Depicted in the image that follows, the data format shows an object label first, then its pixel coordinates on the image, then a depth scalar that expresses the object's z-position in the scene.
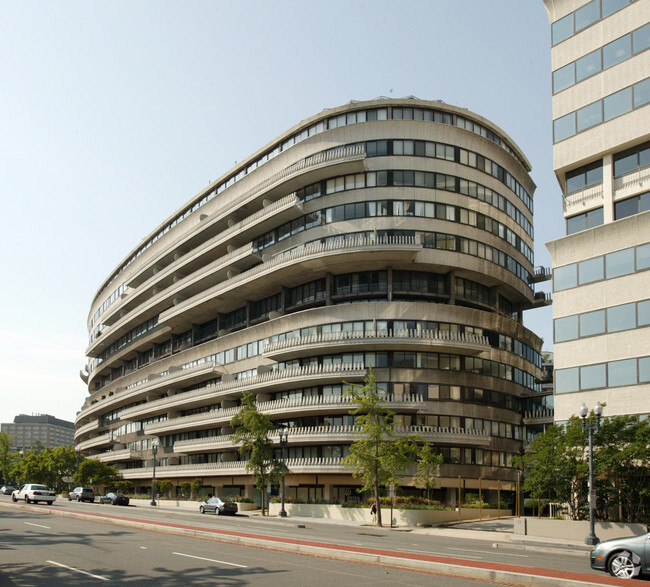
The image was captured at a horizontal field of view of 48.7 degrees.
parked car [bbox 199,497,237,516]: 52.62
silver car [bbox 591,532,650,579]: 17.67
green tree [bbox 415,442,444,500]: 52.53
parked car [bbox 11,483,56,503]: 57.55
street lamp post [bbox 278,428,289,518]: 53.00
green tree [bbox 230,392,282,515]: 55.34
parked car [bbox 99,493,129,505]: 68.44
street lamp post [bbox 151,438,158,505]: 71.71
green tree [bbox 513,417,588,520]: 35.28
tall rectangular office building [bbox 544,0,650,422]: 36.72
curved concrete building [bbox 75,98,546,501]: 59.81
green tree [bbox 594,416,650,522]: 32.53
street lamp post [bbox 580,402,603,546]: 30.45
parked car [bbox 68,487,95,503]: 74.94
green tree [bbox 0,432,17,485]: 141.62
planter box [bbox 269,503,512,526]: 46.72
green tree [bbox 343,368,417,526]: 45.44
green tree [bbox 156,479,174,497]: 79.00
